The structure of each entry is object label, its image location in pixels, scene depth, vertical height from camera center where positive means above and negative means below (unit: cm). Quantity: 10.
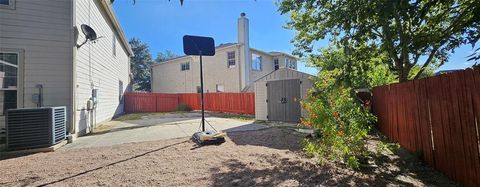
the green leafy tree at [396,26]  357 +124
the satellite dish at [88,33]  772 +217
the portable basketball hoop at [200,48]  637 +148
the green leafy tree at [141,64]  4225 +649
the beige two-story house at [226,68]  1923 +279
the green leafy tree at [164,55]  5734 +1097
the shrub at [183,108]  1961 -51
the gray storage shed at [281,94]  1083 +23
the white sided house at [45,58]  662 +128
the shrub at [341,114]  419 -28
